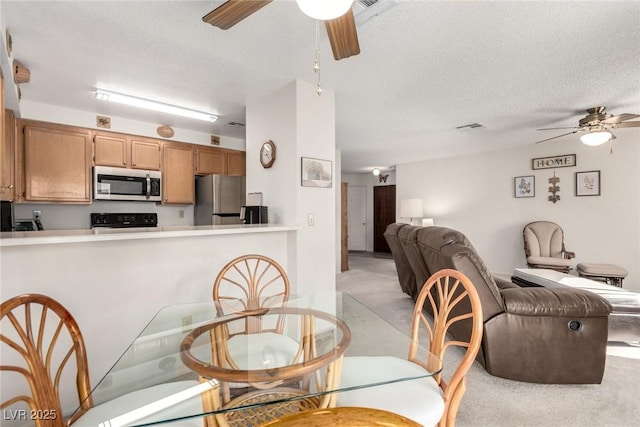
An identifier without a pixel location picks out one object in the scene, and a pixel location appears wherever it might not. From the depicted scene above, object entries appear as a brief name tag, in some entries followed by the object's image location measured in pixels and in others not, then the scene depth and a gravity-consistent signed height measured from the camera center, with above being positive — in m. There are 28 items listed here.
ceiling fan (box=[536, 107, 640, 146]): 3.23 +0.92
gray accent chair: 4.54 -0.58
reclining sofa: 1.98 -0.81
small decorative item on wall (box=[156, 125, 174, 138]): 3.94 +1.05
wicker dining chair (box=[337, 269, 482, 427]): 1.04 -0.66
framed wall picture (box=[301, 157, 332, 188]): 2.73 +0.35
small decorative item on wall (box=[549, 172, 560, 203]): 5.03 +0.33
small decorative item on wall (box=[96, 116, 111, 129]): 3.54 +1.06
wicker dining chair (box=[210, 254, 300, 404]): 1.25 -0.62
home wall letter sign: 4.91 +0.79
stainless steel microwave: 3.47 +0.32
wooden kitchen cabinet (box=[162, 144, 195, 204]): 3.99 +0.49
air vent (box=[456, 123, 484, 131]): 4.05 +1.15
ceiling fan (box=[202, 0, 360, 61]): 1.10 +0.86
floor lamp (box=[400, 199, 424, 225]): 6.44 +0.00
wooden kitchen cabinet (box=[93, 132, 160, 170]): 3.53 +0.74
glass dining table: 1.01 -0.62
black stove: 3.58 -0.12
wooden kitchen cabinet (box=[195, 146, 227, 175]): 4.25 +0.72
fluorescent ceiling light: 2.83 +1.10
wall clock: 2.91 +0.56
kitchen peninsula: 1.64 -0.39
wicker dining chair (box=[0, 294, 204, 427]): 0.96 -0.62
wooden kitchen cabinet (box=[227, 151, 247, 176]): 4.55 +0.73
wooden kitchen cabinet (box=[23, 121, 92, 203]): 3.12 +0.53
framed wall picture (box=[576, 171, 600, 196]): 4.67 +0.39
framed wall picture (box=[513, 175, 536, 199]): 5.29 +0.40
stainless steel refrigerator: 3.88 +0.15
